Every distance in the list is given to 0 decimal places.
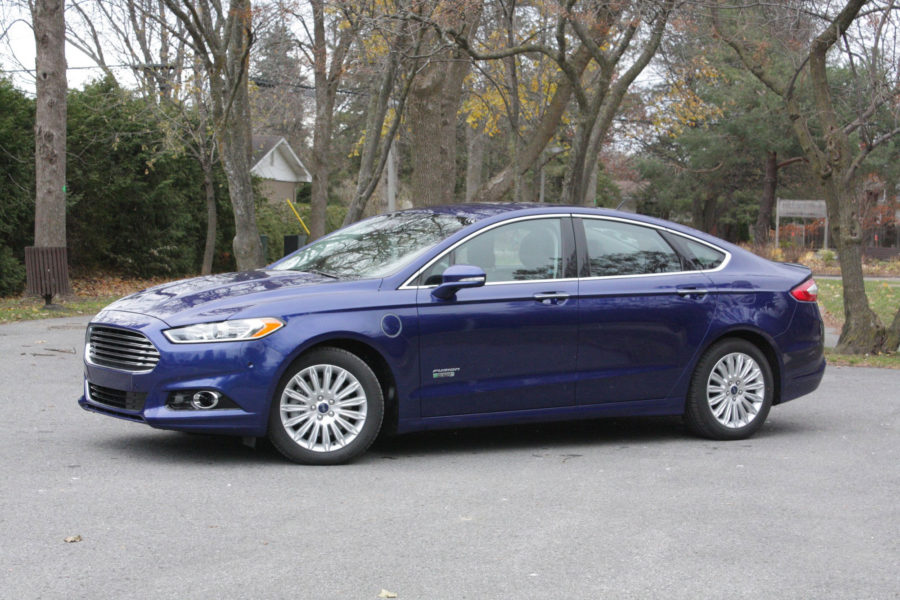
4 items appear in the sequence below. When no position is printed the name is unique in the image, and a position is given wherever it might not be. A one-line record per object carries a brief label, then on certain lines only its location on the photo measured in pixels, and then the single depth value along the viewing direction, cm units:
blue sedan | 617
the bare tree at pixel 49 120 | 1834
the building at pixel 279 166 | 5062
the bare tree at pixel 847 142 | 1299
